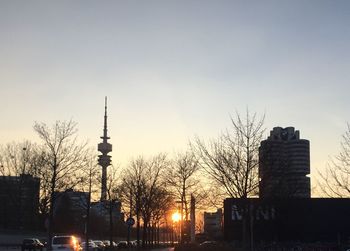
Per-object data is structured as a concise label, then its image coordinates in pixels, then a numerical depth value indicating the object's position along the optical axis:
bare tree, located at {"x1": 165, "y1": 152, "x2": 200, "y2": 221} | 54.09
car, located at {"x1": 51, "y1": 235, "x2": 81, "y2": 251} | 38.41
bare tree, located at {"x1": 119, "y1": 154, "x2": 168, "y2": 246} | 56.31
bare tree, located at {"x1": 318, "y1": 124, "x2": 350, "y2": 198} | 27.14
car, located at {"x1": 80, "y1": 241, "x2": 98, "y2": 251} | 58.63
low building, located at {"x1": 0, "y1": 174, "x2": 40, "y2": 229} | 99.62
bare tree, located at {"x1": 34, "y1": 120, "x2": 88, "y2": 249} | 38.59
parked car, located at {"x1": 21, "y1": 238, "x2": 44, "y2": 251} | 71.10
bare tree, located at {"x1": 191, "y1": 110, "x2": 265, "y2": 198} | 31.75
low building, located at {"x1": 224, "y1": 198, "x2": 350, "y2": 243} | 73.00
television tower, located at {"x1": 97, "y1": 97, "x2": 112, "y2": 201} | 174.00
